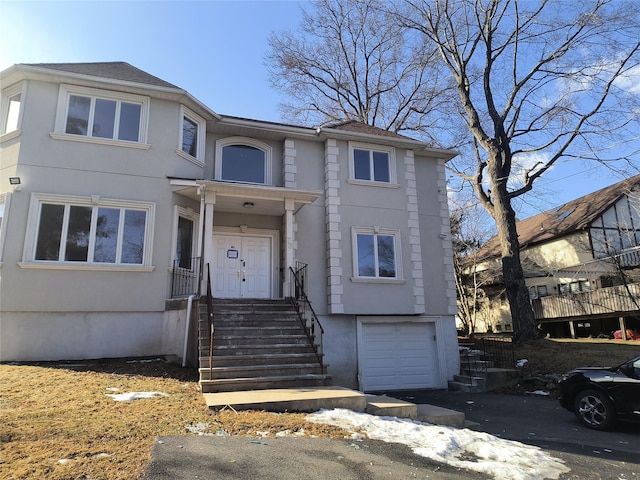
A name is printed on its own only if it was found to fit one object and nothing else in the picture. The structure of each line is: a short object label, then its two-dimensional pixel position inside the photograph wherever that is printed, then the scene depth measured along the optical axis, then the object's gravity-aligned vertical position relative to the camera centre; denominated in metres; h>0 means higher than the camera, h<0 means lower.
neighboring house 20.19 +3.46
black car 6.88 -1.09
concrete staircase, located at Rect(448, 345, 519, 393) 11.73 -1.26
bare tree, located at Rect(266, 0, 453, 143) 23.22 +14.14
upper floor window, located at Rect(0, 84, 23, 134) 10.55 +5.64
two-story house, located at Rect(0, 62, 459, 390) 9.74 +2.92
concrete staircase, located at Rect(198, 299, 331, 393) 7.64 -0.34
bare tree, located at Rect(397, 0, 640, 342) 15.51 +8.28
